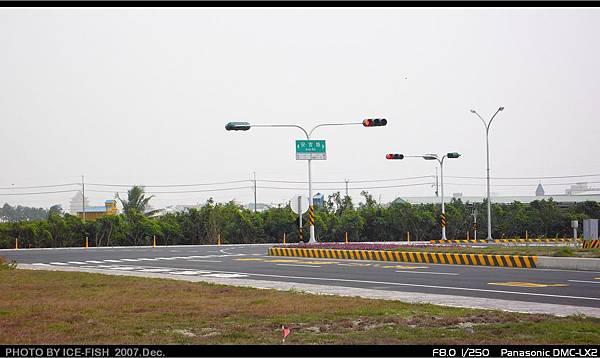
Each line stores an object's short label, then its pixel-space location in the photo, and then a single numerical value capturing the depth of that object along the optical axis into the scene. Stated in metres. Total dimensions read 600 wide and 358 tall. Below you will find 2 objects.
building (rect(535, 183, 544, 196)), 145.62
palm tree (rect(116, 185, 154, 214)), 72.75
